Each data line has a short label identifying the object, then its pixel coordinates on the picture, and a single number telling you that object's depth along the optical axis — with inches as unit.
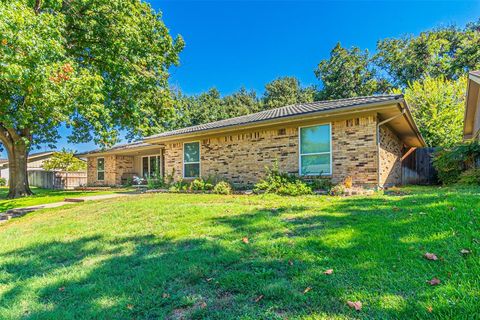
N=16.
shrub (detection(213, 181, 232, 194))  382.0
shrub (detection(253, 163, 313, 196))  320.2
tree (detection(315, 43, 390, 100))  1061.8
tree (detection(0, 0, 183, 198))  291.1
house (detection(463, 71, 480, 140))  409.6
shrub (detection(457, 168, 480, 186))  365.4
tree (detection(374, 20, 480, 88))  876.6
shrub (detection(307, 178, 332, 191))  339.3
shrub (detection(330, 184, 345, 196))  294.6
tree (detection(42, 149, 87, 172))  1015.4
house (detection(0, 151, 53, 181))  1260.3
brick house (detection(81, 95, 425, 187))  327.3
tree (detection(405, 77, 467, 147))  704.4
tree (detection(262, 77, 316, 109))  1168.8
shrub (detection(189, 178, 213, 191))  427.2
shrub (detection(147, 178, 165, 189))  531.6
